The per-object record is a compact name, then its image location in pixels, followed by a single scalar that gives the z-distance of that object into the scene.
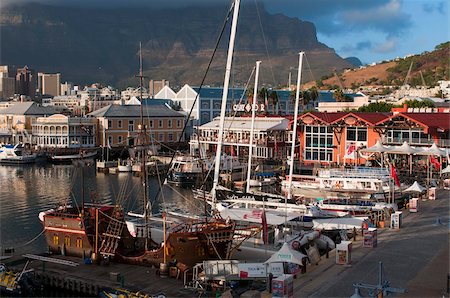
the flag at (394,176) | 43.30
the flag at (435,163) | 54.91
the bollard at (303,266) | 24.41
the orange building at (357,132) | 58.12
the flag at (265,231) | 28.89
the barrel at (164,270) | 25.17
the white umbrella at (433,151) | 52.62
